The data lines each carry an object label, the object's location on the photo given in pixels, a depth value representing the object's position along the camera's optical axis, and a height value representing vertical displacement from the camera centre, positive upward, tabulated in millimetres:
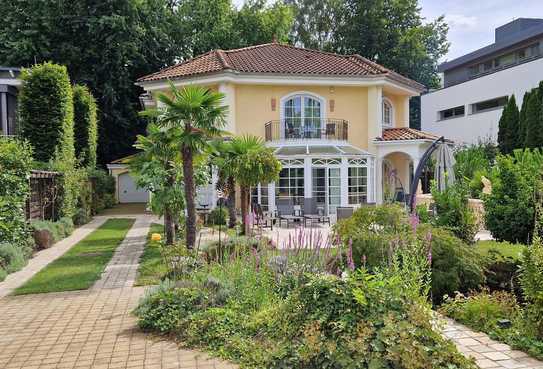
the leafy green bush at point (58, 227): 12750 -1062
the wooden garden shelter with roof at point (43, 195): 13227 -114
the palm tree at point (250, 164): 13172 +749
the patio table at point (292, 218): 15961 -987
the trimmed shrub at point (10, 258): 9414 -1408
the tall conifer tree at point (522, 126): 22312 +3076
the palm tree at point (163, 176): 11203 +393
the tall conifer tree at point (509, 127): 23328 +3164
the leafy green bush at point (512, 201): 9344 -278
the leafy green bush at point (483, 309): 5238 -1457
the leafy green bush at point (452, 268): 6504 -1152
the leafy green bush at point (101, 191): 23377 +22
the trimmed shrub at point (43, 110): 16469 +2971
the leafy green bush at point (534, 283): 4684 -1016
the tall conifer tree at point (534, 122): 21297 +3080
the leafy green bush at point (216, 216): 16566 -928
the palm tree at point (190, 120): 9547 +1510
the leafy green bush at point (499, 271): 6961 -1350
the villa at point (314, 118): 19438 +3326
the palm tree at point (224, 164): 13541 +791
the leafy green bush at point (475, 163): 15327 +1176
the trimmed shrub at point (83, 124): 23394 +3515
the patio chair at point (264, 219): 14456 -1007
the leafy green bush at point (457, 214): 10570 -596
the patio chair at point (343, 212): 15156 -749
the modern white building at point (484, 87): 26219 +6388
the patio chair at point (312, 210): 17203 -797
